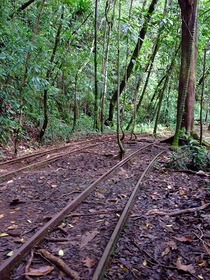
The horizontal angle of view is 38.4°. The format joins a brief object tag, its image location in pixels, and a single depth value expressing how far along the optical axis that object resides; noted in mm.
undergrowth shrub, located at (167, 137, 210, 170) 8758
